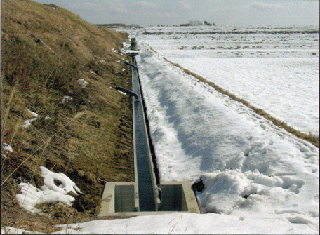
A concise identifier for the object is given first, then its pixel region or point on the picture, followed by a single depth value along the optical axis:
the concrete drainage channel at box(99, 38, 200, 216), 4.91
